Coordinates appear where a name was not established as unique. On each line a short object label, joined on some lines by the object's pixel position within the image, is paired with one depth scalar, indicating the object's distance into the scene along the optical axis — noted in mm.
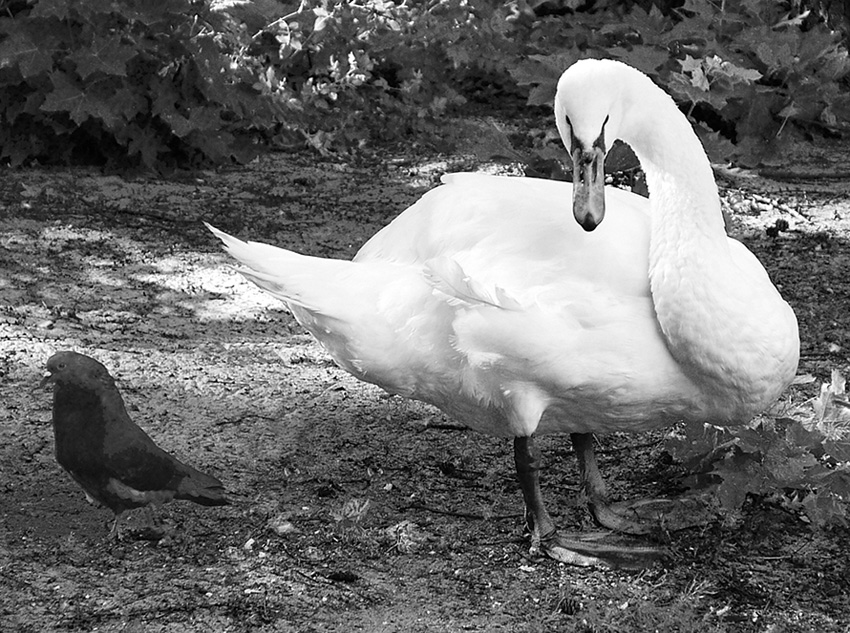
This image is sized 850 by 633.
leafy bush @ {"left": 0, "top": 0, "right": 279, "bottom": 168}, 11555
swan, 5742
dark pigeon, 6258
